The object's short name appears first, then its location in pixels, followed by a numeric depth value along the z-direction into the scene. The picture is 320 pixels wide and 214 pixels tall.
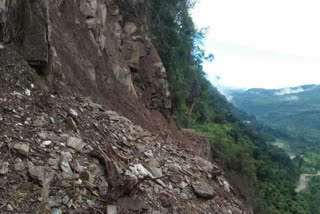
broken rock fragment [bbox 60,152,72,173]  4.41
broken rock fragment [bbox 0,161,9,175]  3.86
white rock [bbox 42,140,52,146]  4.65
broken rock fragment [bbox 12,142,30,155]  4.25
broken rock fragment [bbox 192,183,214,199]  6.09
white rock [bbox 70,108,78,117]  5.89
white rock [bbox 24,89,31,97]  5.30
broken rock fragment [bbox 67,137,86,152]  4.92
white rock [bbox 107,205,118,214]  4.10
